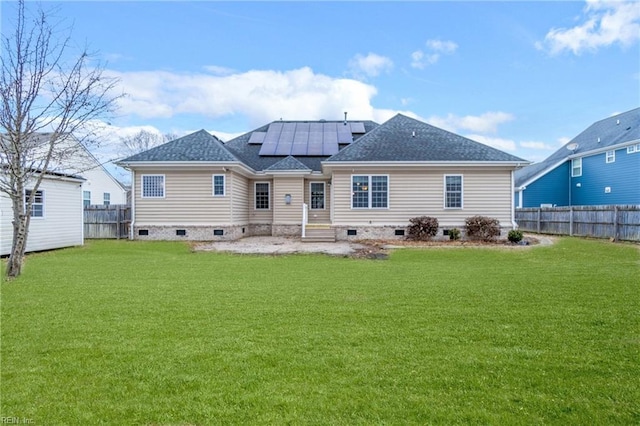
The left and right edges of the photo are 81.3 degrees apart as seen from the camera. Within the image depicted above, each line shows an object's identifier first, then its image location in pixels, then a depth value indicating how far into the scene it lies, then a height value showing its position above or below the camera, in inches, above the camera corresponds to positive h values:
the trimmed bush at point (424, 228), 649.6 -24.8
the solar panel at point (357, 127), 976.9 +231.4
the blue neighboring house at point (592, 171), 861.2 +111.5
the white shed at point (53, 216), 490.0 -2.2
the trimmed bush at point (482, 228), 639.8 -24.6
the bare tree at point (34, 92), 327.0 +114.8
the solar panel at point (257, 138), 937.4 +196.1
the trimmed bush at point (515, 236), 601.3 -36.2
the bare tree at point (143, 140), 1701.4 +348.6
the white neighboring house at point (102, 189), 973.8 +72.9
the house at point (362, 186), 670.5 +51.1
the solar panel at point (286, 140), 894.4 +186.7
